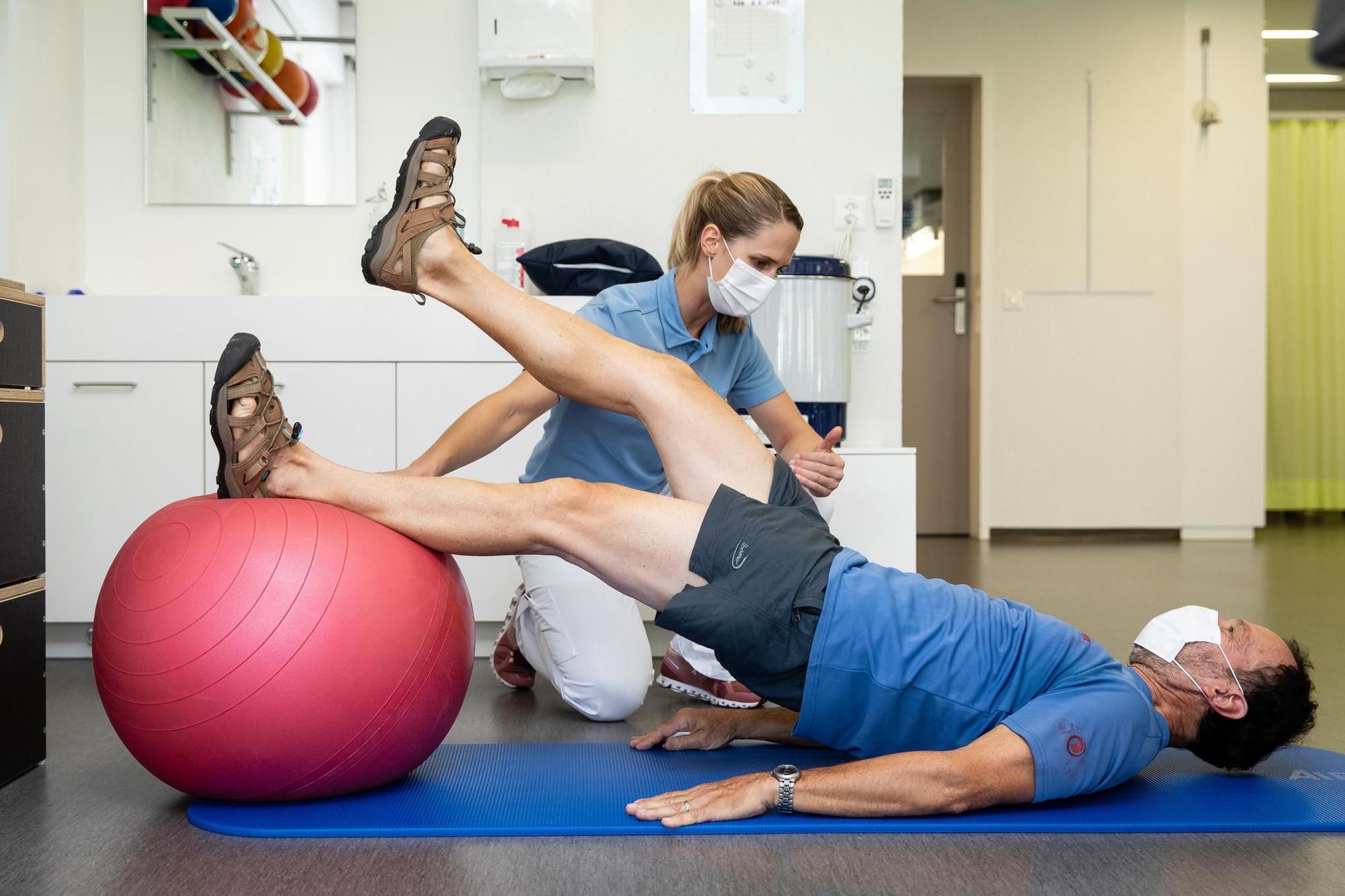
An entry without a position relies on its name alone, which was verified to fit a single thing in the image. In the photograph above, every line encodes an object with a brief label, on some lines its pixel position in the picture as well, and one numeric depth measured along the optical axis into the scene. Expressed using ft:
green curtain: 23.68
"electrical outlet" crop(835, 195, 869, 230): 11.93
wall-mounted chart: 11.90
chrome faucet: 11.71
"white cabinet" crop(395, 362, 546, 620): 10.21
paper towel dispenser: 11.41
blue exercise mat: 5.25
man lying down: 5.25
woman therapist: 7.54
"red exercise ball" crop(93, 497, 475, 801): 5.10
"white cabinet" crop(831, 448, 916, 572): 10.03
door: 20.52
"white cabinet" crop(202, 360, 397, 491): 10.22
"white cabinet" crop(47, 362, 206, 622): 10.14
